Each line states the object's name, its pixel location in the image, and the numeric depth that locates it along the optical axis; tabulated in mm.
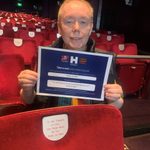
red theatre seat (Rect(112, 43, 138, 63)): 2651
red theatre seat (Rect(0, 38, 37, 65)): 2244
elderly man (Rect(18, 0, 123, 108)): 775
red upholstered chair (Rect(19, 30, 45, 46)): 3219
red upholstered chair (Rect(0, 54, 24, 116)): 1480
